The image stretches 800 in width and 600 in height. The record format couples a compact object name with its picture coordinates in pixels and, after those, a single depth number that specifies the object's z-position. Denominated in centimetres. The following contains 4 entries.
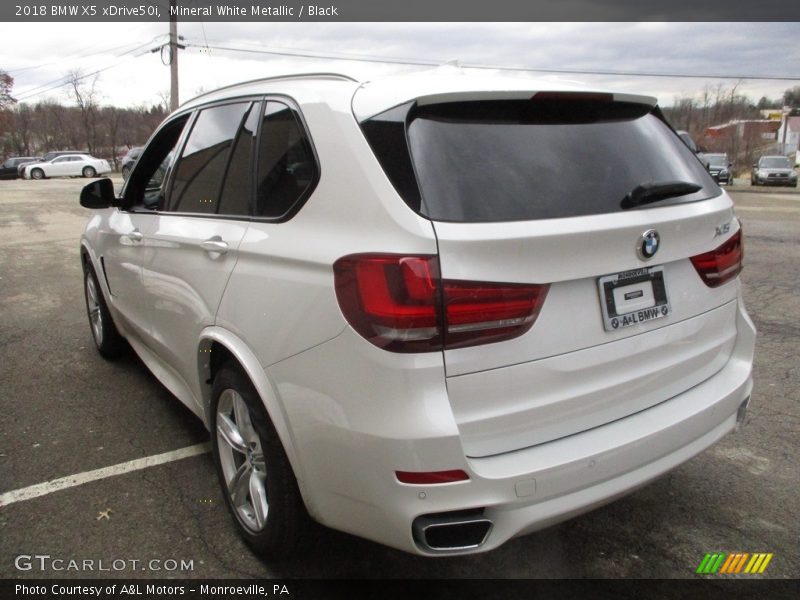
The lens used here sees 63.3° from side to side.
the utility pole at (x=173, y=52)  2928
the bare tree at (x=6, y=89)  5488
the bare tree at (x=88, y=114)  6606
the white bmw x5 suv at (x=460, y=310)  185
